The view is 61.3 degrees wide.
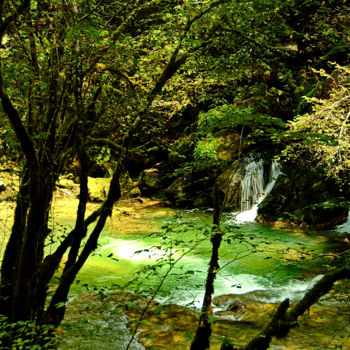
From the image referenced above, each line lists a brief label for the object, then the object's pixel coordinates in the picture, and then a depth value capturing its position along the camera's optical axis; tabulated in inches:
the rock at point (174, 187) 619.5
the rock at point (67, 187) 683.4
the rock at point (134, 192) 672.4
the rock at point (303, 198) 450.9
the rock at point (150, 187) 711.2
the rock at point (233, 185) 544.1
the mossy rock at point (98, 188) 636.1
